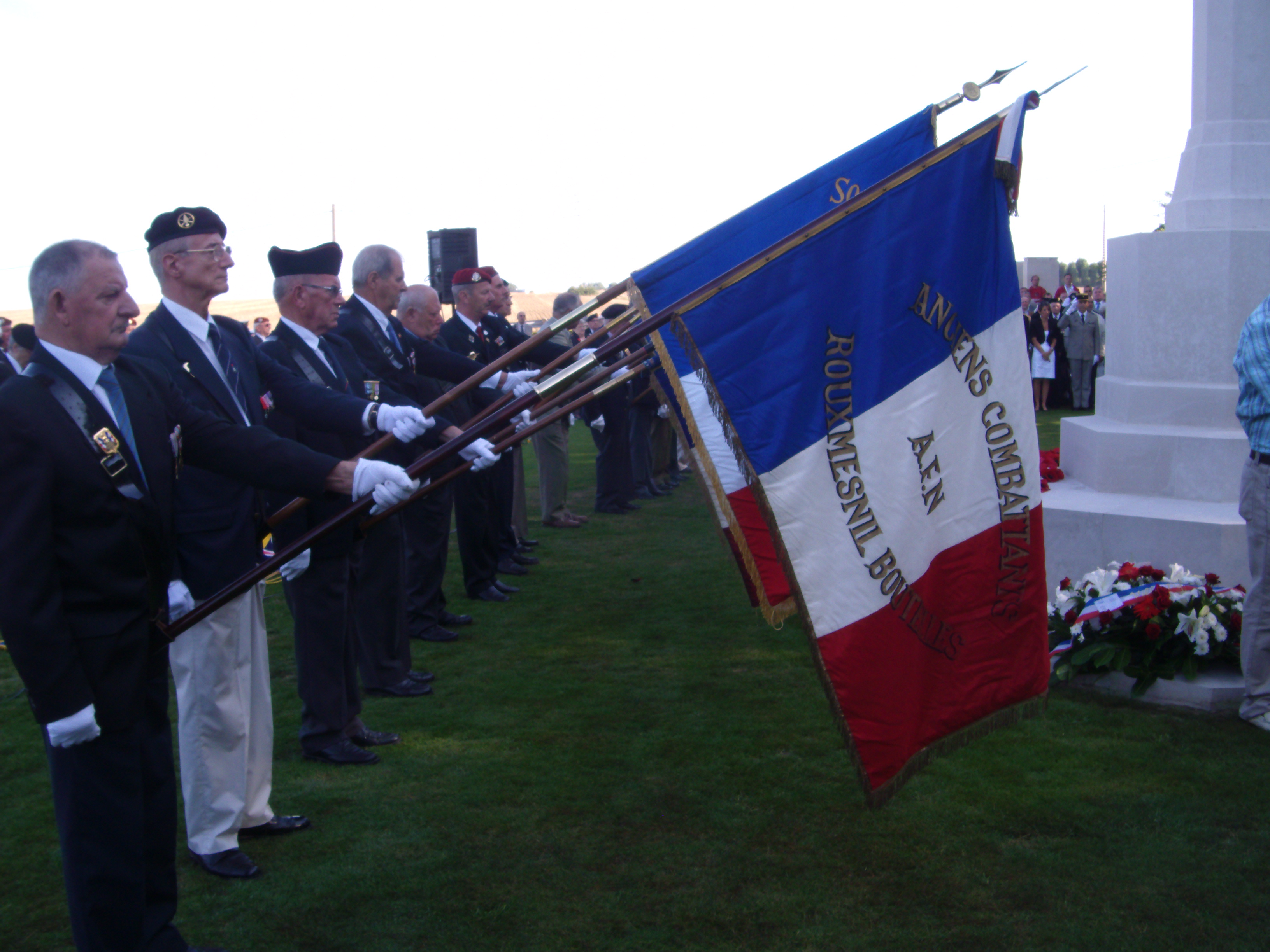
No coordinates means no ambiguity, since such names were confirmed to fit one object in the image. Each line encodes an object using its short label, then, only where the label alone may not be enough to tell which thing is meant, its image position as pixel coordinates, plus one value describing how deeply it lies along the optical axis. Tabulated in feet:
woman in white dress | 62.08
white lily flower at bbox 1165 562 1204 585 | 16.61
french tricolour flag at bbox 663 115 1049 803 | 9.72
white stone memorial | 19.40
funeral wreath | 15.94
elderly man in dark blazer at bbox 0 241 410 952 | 8.09
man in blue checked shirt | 14.17
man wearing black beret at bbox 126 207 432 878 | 11.41
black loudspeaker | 45.93
